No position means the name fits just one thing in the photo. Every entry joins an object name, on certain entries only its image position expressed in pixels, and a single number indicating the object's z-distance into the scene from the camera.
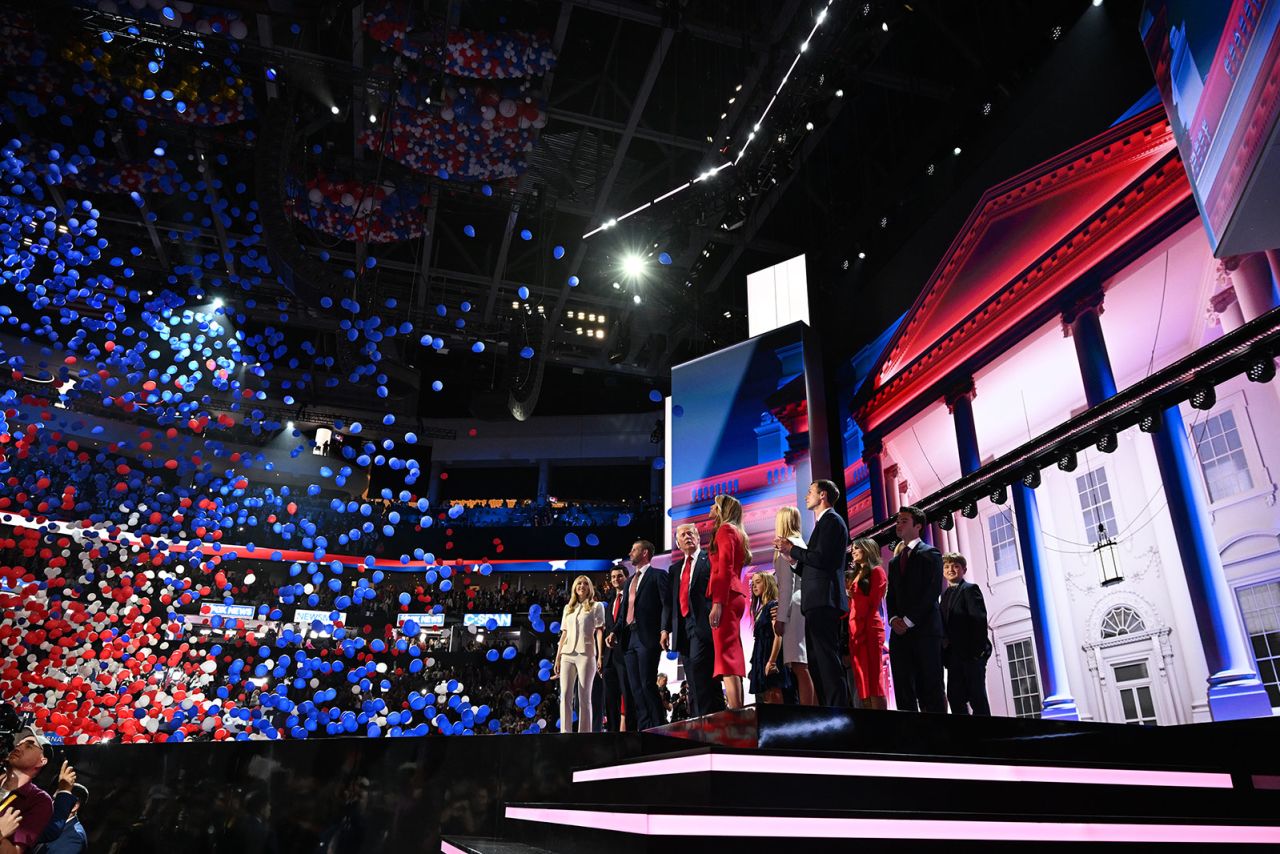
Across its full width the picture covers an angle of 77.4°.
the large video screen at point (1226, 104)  3.74
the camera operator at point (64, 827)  3.93
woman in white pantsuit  6.41
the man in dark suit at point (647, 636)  5.43
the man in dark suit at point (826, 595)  4.29
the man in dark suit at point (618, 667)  5.75
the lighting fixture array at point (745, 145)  7.76
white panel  10.50
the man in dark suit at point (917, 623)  4.77
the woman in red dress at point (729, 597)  4.34
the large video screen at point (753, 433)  9.52
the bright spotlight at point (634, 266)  11.26
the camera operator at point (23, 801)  3.60
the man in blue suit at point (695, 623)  4.63
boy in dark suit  5.34
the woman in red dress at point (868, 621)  4.75
